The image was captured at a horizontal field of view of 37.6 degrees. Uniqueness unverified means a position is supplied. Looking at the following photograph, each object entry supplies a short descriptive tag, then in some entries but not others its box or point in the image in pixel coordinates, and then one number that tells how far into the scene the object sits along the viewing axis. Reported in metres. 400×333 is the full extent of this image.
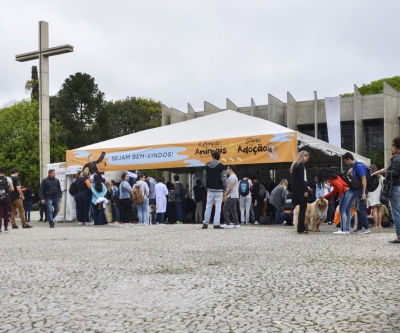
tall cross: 22.38
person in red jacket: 11.87
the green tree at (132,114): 58.94
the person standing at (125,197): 18.09
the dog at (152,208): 18.97
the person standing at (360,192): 11.53
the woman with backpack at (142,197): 17.30
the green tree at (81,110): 55.66
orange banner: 16.20
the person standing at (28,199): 23.41
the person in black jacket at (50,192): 16.92
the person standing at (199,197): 19.76
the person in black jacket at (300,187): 12.00
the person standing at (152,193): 18.98
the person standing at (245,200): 17.66
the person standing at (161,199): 18.77
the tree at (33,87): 62.62
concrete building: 39.59
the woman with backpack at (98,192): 17.75
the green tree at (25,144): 52.78
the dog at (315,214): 12.72
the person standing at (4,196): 14.69
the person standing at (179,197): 19.52
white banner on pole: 36.59
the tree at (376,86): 56.06
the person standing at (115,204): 19.41
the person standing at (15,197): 16.11
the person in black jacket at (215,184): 14.00
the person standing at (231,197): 14.26
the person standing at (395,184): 9.57
